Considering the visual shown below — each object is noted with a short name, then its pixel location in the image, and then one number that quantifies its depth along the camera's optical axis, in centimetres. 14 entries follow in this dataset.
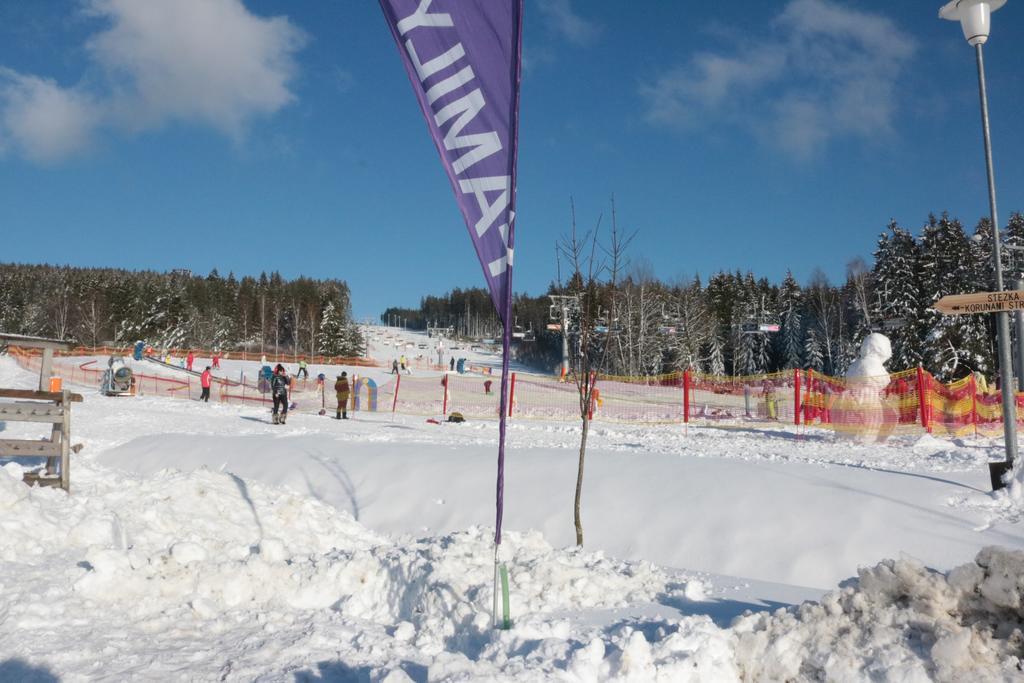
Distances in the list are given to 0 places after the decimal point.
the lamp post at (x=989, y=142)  721
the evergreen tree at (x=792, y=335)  6556
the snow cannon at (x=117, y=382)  2664
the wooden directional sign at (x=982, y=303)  716
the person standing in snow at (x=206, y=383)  2653
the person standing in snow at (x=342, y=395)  2052
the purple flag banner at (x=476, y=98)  427
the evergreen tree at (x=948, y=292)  3794
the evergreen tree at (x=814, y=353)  6044
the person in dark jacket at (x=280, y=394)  1816
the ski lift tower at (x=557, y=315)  4326
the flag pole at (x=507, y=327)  417
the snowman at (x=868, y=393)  1530
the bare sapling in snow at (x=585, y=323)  772
